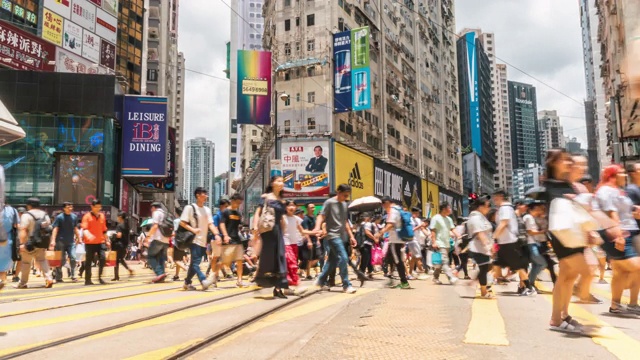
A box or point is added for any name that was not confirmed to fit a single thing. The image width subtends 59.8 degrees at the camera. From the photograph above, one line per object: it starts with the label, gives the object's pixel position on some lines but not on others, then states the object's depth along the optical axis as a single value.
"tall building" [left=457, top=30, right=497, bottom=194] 99.12
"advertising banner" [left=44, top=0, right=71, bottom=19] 48.25
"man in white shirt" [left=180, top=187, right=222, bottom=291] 9.09
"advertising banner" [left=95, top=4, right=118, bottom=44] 53.62
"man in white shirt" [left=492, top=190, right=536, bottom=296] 8.38
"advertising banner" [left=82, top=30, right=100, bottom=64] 51.47
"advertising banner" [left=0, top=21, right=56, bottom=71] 41.59
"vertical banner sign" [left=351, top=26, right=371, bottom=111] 41.92
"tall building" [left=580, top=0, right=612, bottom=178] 65.62
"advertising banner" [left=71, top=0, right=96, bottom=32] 50.56
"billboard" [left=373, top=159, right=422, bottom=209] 45.37
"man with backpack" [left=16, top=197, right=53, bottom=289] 10.15
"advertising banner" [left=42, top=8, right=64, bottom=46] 47.62
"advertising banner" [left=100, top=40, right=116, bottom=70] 54.03
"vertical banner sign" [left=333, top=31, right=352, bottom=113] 42.78
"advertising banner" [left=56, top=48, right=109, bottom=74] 47.90
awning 6.74
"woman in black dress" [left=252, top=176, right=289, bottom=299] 7.71
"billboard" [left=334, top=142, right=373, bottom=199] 40.16
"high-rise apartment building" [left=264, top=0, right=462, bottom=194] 46.44
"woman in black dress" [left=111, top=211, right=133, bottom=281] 12.29
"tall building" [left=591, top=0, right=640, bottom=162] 27.55
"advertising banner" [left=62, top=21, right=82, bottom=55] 49.38
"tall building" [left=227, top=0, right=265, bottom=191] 87.56
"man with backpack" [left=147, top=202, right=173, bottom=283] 11.35
